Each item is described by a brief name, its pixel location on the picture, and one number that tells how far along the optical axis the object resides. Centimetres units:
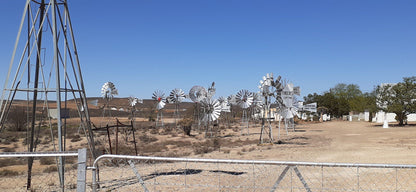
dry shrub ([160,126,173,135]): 3253
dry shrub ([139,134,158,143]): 2496
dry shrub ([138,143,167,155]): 1858
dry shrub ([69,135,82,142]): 2571
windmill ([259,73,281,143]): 2200
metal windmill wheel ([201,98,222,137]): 2883
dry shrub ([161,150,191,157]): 1671
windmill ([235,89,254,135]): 3616
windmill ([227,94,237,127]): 4012
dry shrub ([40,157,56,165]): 1442
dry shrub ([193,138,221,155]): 1801
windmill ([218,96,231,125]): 3242
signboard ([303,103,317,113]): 3720
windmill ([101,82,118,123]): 3096
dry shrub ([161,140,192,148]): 2177
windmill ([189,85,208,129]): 3034
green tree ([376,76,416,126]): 3622
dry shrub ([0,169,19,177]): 1159
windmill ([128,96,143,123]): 3838
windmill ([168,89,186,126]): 3817
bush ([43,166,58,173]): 1232
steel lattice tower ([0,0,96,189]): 752
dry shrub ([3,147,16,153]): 2067
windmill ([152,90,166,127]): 3969
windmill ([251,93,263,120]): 3764
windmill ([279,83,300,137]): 2266
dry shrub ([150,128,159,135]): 3260
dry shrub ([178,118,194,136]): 3038
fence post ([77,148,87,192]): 506
